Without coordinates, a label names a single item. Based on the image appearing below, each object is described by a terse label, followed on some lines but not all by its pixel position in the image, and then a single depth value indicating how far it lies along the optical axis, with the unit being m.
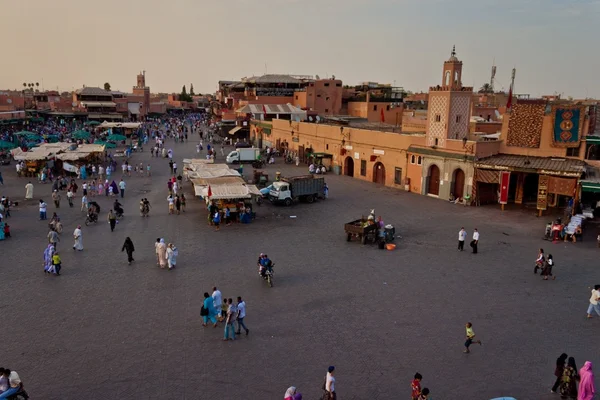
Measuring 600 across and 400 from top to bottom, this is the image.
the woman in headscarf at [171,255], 15.88
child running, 10.62
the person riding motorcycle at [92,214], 22.17
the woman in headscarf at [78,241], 17.66
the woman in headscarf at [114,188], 28.41
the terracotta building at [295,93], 66.19
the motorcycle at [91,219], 22.14
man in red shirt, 8.52
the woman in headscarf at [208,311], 11.84
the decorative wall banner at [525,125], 26.00
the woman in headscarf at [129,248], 16.41
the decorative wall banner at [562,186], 23.17
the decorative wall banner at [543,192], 23.91
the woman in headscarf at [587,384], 8.59
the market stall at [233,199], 22.27
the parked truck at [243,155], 43.47
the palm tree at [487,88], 86.71
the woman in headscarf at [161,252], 15.94
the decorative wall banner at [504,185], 25.33
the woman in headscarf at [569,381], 8.97
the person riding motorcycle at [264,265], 14.67
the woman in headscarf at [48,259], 15.36
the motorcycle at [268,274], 14.65
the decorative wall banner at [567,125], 24.81
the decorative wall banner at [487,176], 25.73
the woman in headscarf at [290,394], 8.00
